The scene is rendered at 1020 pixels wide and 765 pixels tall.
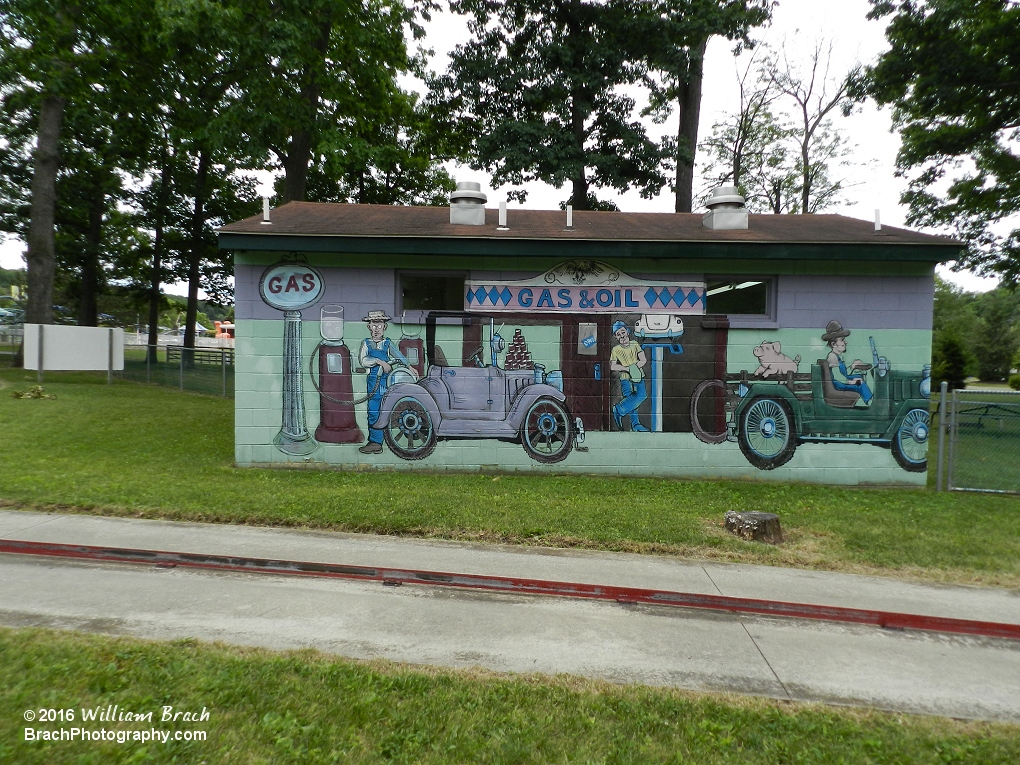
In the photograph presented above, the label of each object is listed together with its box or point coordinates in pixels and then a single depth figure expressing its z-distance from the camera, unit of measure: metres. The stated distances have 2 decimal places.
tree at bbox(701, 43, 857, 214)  31.62
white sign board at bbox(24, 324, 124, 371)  19.17
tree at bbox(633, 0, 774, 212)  19.36
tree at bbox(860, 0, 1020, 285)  18.27
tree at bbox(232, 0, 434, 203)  17.19
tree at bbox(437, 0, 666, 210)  20.05
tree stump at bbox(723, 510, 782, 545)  6.86
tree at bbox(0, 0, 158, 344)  18.50
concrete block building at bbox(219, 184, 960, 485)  9.85
